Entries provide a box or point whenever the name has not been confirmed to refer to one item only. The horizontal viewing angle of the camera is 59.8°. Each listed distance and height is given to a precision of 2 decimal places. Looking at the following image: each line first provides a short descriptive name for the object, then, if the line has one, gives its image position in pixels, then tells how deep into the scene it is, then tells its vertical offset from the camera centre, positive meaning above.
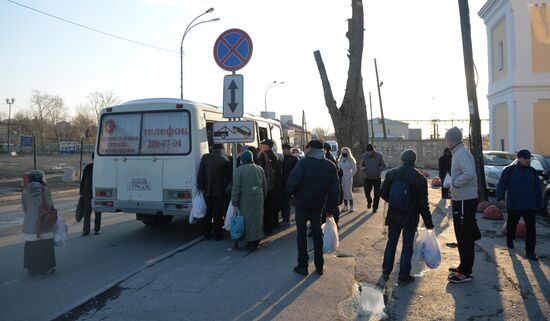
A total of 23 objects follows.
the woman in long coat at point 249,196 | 7.46 -0.60
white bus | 8.47 +0.11
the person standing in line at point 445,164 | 13.62 -0.35
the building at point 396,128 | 109.08 +5.85
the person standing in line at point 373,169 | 11.98 -0.37
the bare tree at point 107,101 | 104.00 +13.45
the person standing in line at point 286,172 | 10.11 -0.32
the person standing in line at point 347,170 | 11.85 -0.38
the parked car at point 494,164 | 15.41 -0.48
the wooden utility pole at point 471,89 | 12.63 +1.65
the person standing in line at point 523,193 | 7.33 -0.68
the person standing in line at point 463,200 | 6.00 -0.63
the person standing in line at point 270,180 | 9.02 -0.44
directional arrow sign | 8.23 +1.08
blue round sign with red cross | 8.18 +1.87
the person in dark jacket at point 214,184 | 8.31 -0.43
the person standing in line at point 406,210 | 5.96 -0.71
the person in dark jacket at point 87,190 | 9.38 -0.53
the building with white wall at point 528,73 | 25.22 +4.06
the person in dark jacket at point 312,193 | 6.21 -0.48
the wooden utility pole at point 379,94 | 41.81 +5.24
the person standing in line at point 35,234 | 6.48 -0.95
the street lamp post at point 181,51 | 24.94 +5.94
